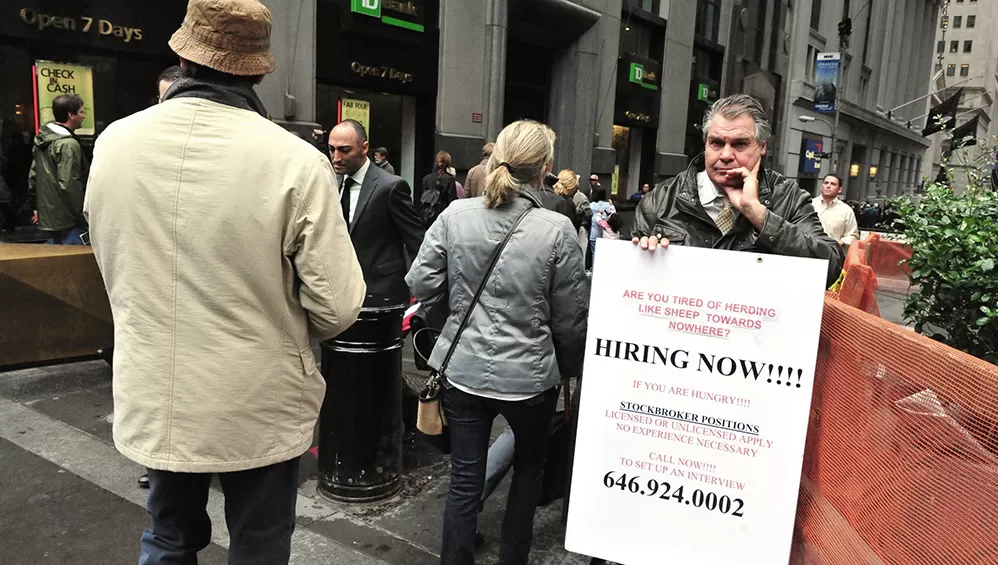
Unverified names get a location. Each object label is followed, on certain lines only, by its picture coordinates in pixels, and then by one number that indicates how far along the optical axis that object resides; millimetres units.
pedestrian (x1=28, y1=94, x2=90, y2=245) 6410
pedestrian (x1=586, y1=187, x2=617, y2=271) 10238
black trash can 3762
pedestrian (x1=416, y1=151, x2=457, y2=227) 11328
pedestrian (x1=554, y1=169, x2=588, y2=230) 8961
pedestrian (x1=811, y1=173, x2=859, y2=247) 9070
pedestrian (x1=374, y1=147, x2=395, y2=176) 11508
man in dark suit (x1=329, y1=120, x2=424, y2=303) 3771
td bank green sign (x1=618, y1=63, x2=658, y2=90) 19922
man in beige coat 1972
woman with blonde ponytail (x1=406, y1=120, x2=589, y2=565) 2855
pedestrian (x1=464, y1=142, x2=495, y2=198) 7886
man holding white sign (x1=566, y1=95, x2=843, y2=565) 2408
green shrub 3318
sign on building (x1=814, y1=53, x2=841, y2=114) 30056
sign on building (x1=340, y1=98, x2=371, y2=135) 12406
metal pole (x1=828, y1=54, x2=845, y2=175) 30341
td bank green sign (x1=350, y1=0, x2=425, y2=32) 11831
